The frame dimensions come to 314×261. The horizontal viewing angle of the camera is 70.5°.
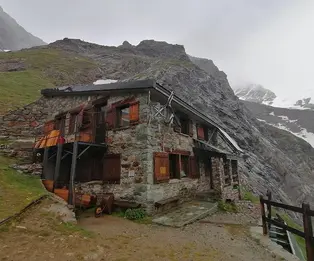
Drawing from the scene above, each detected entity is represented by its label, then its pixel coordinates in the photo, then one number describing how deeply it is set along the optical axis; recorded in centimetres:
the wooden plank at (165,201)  1059
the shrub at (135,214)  1000
